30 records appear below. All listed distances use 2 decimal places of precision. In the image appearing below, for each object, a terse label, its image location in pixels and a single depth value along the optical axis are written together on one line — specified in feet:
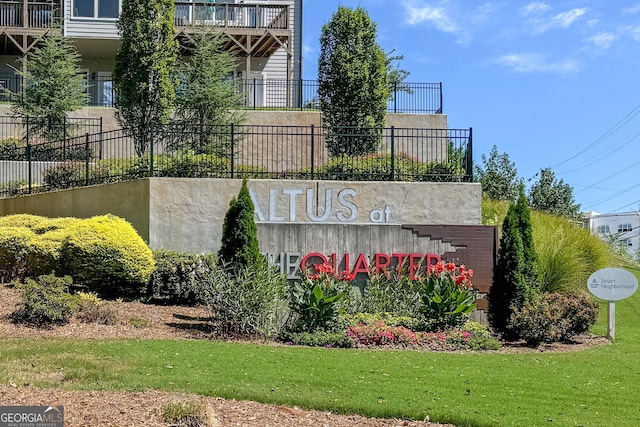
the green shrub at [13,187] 63.71
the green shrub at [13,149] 69.67
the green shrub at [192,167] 53.52
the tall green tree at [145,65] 61.41
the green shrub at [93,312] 36.86
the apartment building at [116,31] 88.33
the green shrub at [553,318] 39.17
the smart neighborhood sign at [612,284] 44.14
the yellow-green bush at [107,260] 43.06
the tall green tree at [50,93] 73.15
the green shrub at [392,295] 42.98
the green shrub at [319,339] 35.86
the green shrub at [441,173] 54.75
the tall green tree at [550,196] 103.25
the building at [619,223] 202.39
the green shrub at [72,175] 56.59
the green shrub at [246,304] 36.83
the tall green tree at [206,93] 69.62
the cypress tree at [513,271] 42.01
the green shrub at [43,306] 35.27
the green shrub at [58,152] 64.13
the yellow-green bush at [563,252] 52.03
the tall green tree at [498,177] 98.84
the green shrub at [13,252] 45.83
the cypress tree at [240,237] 40.52
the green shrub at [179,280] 44.32
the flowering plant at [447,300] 40.01
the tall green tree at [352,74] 65.36
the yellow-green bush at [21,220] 50.42
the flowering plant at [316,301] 37.60
